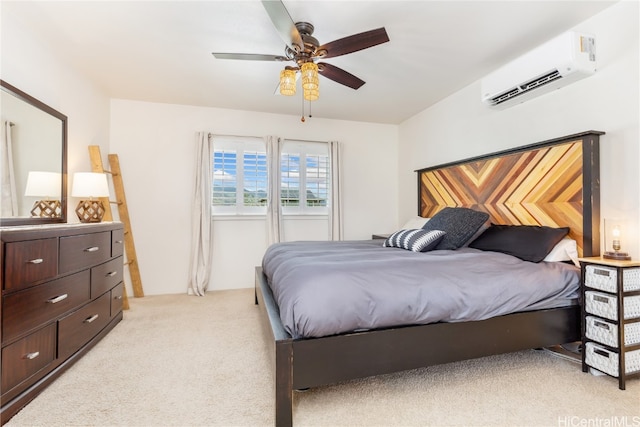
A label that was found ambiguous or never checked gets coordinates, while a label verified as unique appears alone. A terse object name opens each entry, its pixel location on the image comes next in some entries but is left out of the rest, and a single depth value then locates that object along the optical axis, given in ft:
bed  4.72
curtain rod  12.87
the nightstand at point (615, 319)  5.63
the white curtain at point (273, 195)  13.21
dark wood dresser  5.06
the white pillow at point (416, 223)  11.08
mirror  6.39
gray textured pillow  8.63
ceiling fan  5.26
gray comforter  4.83
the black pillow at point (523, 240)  7.08
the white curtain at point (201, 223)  12.35
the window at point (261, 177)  13.12
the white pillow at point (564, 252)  7.00
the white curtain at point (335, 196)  13.98
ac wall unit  6.89
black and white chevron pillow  8.30
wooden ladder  11.60
